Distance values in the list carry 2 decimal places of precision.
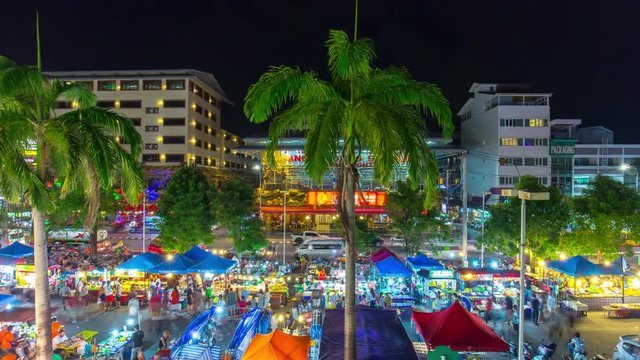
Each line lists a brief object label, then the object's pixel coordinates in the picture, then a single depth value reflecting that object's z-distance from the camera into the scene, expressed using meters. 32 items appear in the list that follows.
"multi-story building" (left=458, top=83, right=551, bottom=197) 49.16
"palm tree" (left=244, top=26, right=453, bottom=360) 6.71
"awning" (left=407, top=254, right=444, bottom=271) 20.22
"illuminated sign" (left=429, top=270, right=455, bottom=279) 19.05
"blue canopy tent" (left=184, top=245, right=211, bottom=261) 20.22
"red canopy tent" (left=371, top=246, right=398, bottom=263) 20.46
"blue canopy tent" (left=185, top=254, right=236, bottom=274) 18.66
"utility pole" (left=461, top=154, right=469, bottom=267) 25.25
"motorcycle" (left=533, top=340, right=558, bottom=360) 12.63
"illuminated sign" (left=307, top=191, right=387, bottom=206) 43.25
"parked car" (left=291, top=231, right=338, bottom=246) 36.08
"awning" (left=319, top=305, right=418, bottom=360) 9.66
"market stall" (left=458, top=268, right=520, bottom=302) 18.81
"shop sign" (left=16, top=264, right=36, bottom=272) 20.64
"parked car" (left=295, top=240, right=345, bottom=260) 29.58
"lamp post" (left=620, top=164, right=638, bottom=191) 58.81
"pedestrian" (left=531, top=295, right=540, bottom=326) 16.75
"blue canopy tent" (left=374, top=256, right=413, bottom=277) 18.83
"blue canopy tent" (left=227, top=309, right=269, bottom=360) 12.10
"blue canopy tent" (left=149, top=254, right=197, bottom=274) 18.39
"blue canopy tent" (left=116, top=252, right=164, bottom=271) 18.88
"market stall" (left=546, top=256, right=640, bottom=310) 18.30
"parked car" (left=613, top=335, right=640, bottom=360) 12.20
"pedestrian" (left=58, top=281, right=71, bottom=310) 19.38
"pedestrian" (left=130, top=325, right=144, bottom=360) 12.73
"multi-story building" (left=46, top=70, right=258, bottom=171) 56.59
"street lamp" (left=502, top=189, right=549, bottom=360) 9.76
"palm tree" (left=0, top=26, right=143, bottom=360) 6.96
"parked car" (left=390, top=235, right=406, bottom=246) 34.74
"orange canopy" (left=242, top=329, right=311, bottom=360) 10.03
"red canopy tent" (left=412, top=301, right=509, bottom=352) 10.84
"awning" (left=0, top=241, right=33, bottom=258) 21.06
